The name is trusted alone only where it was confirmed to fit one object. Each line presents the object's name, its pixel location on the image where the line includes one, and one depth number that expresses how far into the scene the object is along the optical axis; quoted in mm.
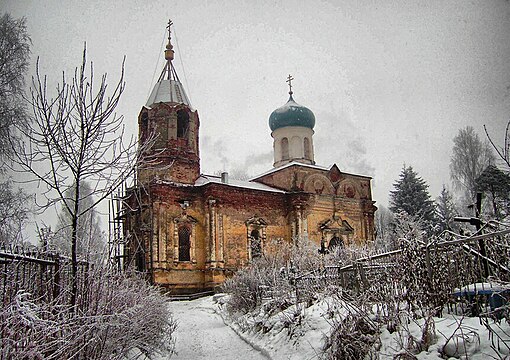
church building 19438
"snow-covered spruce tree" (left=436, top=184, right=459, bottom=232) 27453
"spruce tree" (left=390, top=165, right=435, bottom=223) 28578
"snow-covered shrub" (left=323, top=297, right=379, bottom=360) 5258
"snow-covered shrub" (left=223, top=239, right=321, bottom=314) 9117
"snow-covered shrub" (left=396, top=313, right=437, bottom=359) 4566
